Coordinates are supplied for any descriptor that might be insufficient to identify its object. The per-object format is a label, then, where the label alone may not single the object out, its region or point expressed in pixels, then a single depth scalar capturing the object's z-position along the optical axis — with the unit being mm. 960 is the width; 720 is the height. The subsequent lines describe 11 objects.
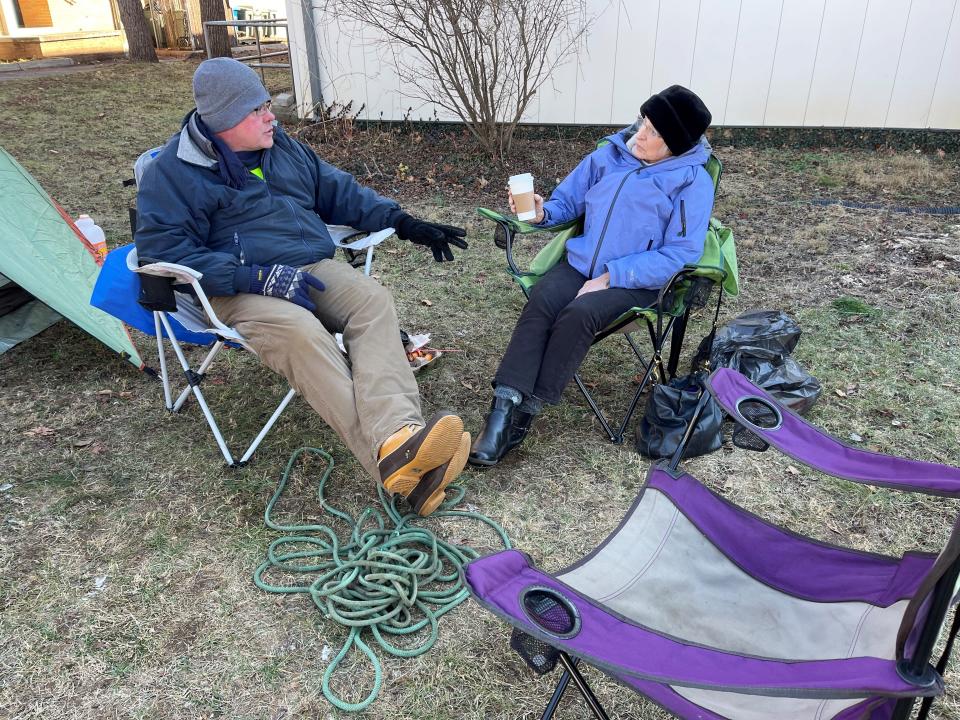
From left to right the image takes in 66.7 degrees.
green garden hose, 2004
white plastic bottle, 3613
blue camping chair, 2377
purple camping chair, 1228
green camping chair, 2627
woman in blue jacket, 2629
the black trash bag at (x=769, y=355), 2857
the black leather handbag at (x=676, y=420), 2658
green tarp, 2936
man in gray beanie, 2285
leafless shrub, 5285
